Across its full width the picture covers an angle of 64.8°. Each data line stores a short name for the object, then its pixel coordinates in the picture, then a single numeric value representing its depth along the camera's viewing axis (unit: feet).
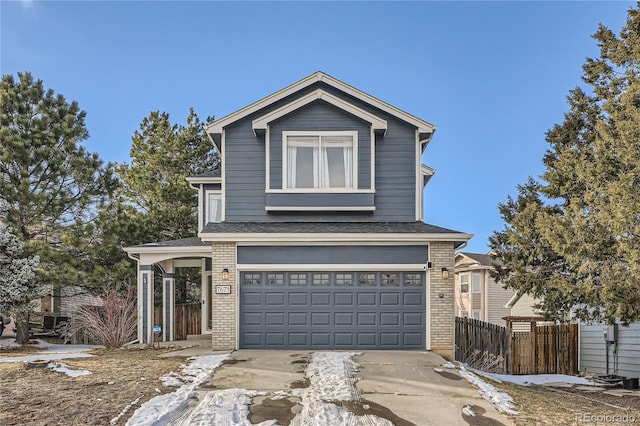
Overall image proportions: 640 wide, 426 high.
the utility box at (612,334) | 47.47
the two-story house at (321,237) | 41.93
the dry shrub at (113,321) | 45.42
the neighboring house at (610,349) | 45.83
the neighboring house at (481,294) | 94.38
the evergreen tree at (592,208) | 31.53
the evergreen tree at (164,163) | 78.23
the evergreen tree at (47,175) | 51.83
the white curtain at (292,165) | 46.09
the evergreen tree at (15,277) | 49.70
